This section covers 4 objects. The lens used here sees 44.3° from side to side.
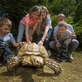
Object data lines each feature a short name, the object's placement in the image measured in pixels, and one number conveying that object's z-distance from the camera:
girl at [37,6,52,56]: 2.60
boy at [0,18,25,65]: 2.22
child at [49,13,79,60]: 2.70
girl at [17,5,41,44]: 2.28
